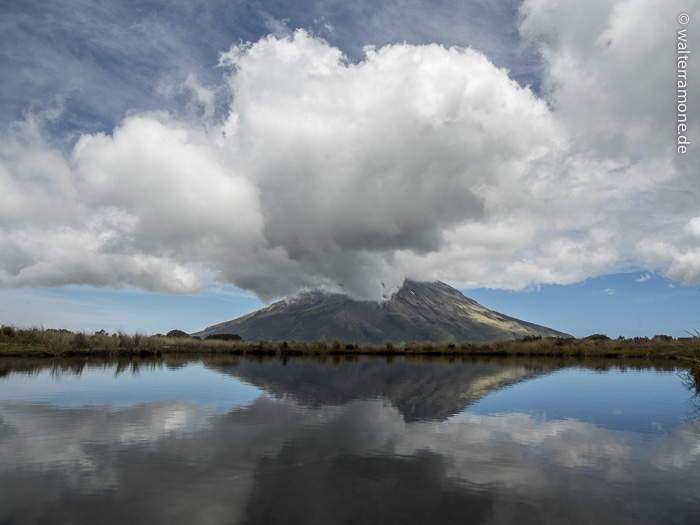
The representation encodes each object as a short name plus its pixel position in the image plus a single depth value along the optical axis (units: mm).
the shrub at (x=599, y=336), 80812
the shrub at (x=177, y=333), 83438
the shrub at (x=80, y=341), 41969
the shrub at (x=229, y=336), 82681
